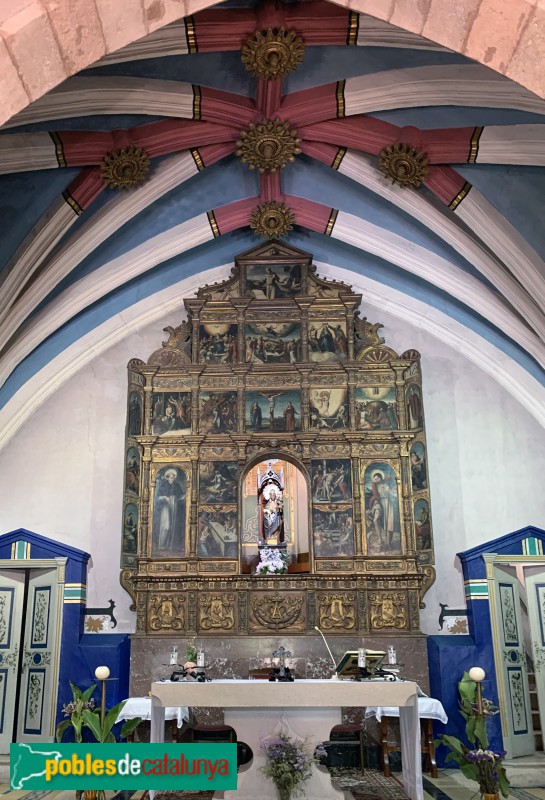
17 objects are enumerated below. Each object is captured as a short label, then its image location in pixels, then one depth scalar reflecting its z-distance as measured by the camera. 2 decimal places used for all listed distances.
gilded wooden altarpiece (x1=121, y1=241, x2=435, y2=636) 10.20
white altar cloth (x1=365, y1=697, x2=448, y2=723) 8.98
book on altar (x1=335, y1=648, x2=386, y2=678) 7.17
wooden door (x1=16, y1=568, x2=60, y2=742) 9.95
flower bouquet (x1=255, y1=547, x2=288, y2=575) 10.33
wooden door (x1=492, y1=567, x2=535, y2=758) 9.82
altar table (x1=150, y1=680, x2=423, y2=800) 6.58
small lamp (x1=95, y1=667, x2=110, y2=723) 8.56
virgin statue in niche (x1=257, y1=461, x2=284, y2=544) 10.76
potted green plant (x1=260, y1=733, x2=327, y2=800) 6.47
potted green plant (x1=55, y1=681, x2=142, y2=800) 8.28
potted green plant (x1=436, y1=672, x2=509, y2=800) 7.21
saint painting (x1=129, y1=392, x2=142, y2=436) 10.97
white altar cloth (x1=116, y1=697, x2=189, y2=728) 9.12
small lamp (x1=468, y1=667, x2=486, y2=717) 7.92
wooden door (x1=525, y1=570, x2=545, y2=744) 10.27
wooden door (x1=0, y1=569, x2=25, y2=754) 10.11
